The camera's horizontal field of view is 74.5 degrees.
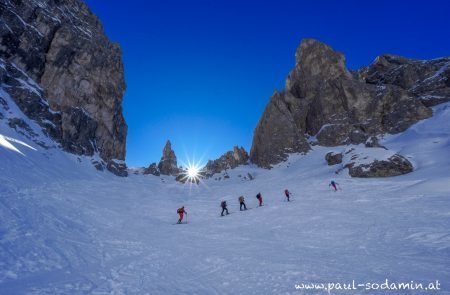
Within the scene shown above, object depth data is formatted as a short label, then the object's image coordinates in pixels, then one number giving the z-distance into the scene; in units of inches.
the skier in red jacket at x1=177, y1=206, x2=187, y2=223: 841.5
